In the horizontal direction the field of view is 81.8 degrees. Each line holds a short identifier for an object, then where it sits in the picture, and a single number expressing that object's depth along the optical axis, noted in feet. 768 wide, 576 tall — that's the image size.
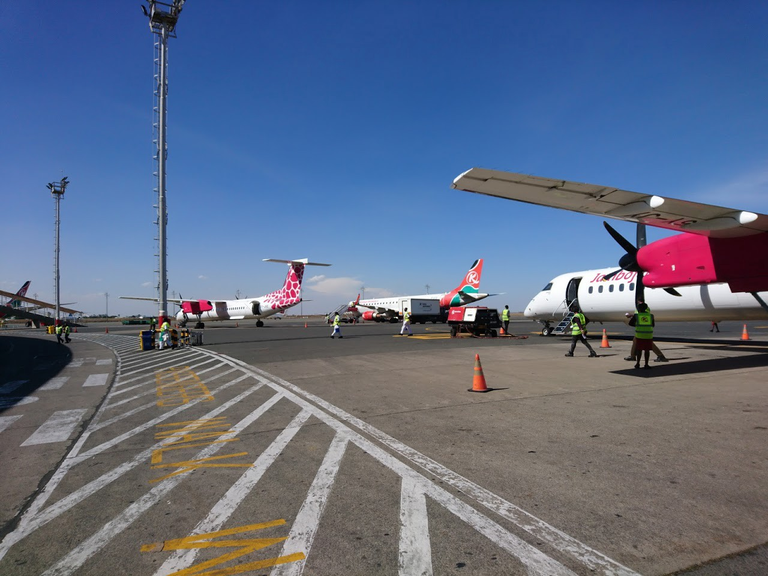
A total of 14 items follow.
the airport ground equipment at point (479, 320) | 82.07
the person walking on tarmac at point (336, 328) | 84.55
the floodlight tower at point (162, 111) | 72.69
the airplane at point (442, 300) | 157.48
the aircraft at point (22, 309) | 201.63
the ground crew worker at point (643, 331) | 36.04
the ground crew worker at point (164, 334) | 71.87
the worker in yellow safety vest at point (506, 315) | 87.75
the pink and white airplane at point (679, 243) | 30.60
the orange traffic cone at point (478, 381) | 29.35
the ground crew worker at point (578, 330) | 46.26
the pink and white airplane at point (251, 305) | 157.38
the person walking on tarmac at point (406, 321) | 91.17
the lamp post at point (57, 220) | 142.82
